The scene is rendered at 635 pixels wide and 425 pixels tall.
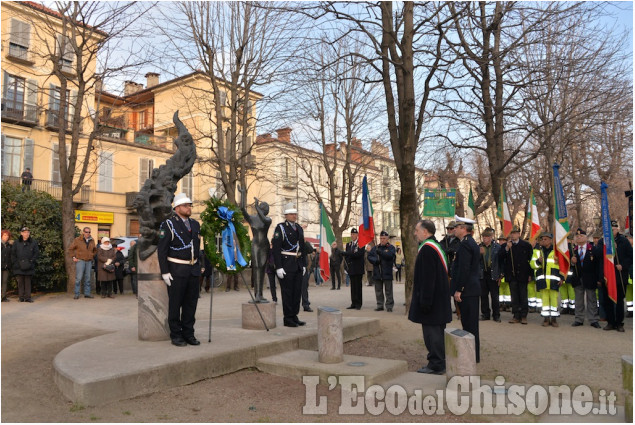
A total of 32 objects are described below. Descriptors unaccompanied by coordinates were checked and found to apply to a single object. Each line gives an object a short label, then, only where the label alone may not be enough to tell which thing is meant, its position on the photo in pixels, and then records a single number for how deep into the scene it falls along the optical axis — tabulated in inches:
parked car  856.3
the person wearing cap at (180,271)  279.4
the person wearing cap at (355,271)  533.0
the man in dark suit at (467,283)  291.4
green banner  615.4
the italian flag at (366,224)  503.8
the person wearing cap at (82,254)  591.5
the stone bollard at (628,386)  185.9
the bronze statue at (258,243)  366.6
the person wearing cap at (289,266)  358.9
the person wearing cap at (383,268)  519.2
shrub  615.5
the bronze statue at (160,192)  304.5
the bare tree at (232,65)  779.4
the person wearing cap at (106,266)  614.9
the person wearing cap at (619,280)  415.2
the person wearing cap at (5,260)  552.4
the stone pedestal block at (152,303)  296.2
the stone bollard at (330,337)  262.7
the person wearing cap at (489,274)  465.7
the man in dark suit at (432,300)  263.6
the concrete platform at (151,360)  208.2
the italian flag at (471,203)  642.8
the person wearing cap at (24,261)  541.3
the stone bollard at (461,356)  219.5
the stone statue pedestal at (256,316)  344.8
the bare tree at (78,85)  643.5
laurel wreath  323.1
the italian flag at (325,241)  526.0
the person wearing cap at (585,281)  431.8
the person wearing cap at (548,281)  434.9
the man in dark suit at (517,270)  449.1
